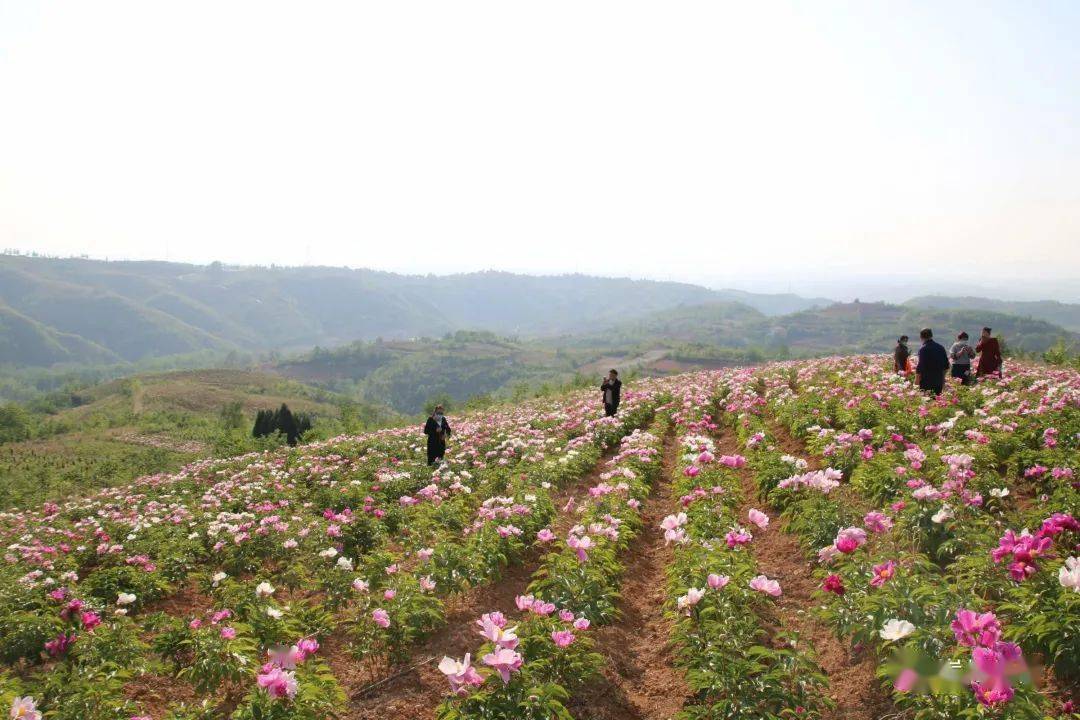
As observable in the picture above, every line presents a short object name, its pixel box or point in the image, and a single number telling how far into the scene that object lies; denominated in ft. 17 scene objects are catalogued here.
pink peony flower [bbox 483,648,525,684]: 12.96
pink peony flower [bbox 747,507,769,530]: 19.94
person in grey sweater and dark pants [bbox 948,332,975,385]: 47.09
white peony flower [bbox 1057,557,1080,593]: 11.67
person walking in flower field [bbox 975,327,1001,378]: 47.32
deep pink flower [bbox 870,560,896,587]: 14.21
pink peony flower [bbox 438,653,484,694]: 12.84
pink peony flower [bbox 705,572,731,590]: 16.53
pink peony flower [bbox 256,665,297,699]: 12.94
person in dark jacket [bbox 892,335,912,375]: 52.00
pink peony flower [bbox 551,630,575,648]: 14.66
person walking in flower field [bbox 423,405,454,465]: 44.62
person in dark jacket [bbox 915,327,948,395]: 40.45
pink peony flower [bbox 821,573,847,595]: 14.87
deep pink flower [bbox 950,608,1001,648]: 10.63
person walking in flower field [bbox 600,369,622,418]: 53.42
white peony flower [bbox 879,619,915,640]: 11.99
